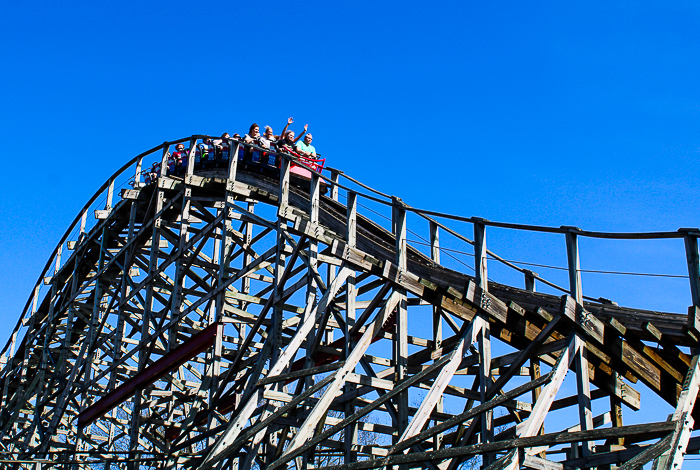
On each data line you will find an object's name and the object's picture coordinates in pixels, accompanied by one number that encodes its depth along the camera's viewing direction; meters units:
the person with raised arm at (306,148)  14.16
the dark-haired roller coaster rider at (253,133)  15.12
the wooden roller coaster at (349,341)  7.79
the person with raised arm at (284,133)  14.51
